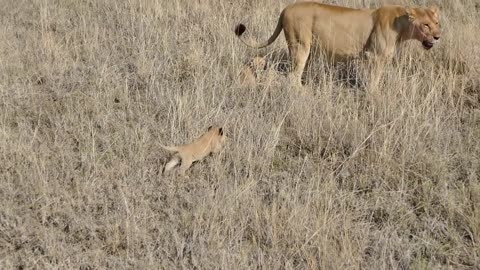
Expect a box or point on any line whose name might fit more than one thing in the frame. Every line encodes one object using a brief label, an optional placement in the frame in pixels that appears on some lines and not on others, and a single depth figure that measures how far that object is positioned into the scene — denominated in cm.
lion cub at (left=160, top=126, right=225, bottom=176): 729
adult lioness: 1048
